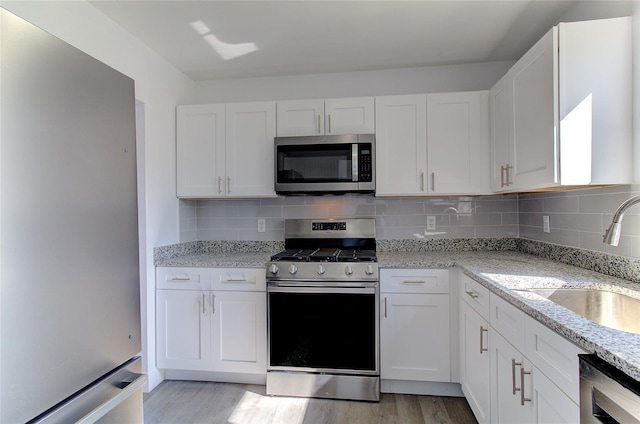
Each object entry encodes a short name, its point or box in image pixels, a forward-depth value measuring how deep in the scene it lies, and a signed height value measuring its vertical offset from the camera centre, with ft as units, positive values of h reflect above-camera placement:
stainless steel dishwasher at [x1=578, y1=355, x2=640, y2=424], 2.36 -1.45
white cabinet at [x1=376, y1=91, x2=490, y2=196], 7.59 +1.54
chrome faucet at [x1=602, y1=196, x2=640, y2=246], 3.59 -0.22
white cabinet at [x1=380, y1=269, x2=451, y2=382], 6.86 -2.46
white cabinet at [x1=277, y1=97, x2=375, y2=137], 7.88 +2.28
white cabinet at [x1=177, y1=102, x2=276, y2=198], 8.19 +1.56
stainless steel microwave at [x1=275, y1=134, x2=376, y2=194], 7.64 +1.09
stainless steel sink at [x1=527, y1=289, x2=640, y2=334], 3.91 -1.26
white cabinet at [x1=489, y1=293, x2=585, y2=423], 3.12 -1.86
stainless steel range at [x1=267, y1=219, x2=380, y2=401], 6.84 -2.48
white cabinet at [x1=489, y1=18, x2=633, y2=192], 4.60 +1.51
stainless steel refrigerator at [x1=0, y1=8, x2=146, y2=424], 2.20 -0.18
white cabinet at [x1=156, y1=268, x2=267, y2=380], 7.29 -2.47
